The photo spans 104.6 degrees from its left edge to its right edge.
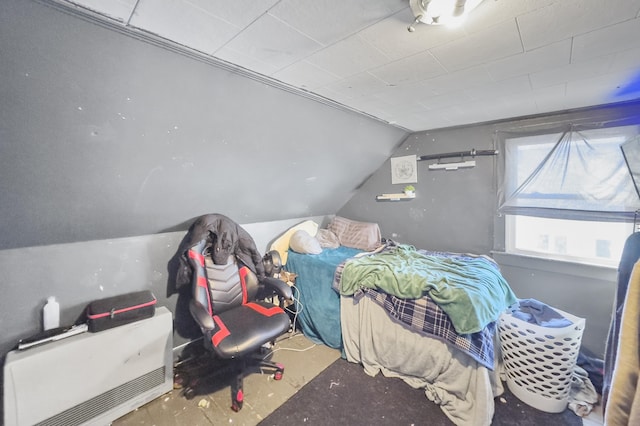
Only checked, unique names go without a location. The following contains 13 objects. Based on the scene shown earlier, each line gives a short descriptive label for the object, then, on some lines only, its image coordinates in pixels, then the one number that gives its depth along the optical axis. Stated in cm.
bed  162
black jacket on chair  194
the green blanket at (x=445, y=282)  164
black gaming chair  160
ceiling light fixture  92
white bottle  161
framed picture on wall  323
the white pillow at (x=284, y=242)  295
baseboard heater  133
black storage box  159
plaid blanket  160
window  209
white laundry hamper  161
